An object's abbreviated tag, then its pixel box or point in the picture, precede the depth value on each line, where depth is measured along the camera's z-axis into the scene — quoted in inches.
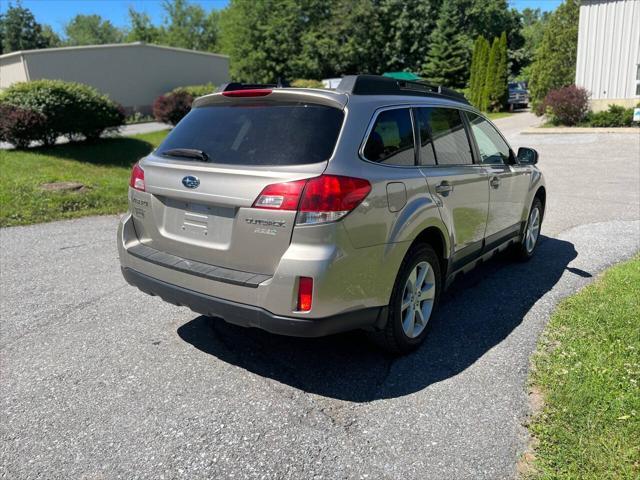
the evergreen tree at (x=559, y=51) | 1007.0
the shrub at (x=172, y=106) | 813.2
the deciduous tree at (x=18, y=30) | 2960.1
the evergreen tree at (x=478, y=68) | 1380.4
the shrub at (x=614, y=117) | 783.7
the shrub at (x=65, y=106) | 490.6
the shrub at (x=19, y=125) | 466.4
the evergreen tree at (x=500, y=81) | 1348.4
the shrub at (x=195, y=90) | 875.9
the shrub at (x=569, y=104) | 825.5
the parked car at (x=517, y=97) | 1502.6
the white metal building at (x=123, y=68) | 1067.9
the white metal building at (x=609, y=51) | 798.5
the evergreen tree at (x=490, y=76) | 1350.9
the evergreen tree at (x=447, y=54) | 1831.9
